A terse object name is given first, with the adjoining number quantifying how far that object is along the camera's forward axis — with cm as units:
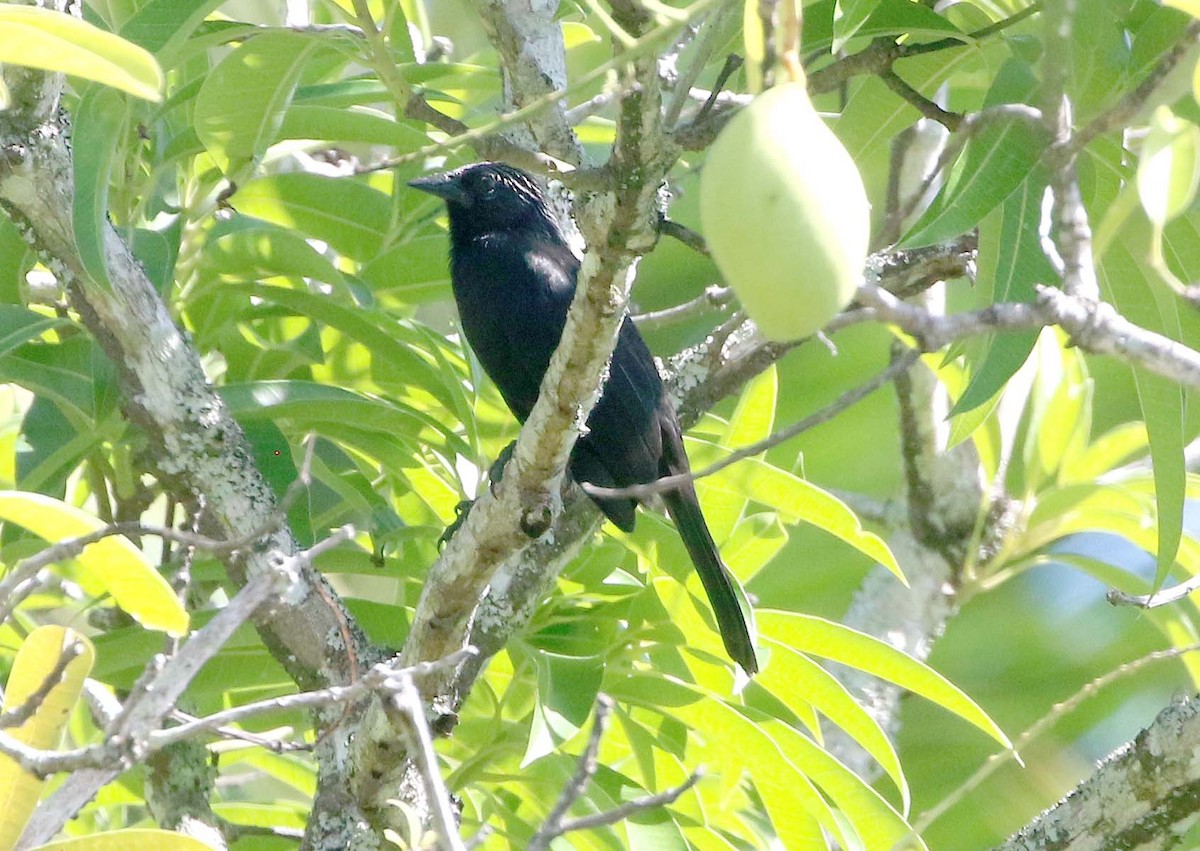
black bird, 705
